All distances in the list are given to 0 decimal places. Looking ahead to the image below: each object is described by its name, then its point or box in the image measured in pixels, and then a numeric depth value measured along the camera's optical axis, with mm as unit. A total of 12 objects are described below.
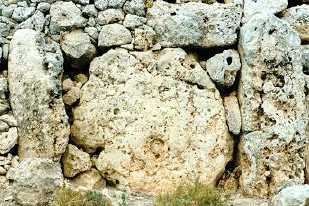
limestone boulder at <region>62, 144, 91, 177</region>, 9734
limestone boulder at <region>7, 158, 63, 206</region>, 8359
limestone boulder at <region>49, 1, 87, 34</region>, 10125
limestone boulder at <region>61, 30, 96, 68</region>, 10039
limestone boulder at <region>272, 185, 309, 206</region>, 7770
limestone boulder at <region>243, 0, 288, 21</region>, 10578
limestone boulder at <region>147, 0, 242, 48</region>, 10195
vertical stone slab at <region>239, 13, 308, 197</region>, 9633
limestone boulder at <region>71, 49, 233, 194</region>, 9648
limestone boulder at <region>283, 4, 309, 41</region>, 10812
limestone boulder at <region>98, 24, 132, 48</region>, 10133
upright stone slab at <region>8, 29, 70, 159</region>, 9281
